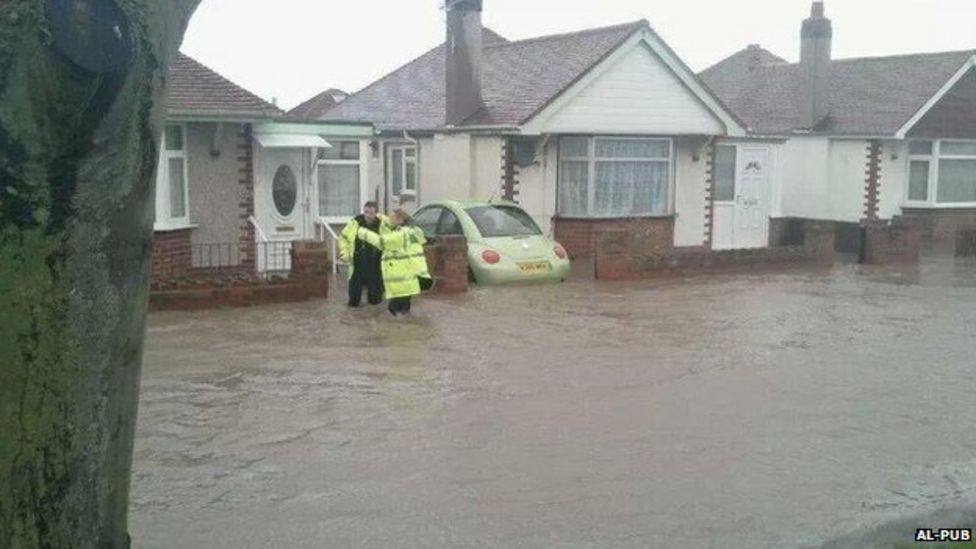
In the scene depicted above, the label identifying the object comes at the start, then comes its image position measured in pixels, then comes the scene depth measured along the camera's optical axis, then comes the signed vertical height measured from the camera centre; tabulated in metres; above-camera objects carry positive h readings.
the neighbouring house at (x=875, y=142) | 24.06 +1.39
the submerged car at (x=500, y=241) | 15.37 -0.63
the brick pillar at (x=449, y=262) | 14.64 -0.89
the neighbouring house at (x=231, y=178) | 15.28 +0.28
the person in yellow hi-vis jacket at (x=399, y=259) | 12.51 -0.73
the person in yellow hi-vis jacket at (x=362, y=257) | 12.80 -0.75
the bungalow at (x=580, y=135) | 19.33 +1.22
